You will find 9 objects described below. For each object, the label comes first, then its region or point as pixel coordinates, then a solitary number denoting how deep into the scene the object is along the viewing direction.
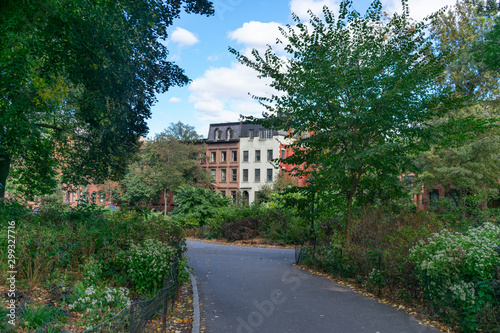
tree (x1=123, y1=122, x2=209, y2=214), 52.16
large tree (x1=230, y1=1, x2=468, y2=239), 11.49
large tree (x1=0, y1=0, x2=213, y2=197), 9.48
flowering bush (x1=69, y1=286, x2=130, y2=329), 5.74
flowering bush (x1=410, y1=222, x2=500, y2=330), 6.80
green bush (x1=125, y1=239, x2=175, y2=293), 8.39
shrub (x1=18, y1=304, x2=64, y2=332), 5.18
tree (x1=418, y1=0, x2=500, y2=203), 25.58
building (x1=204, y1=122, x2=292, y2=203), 58.12
